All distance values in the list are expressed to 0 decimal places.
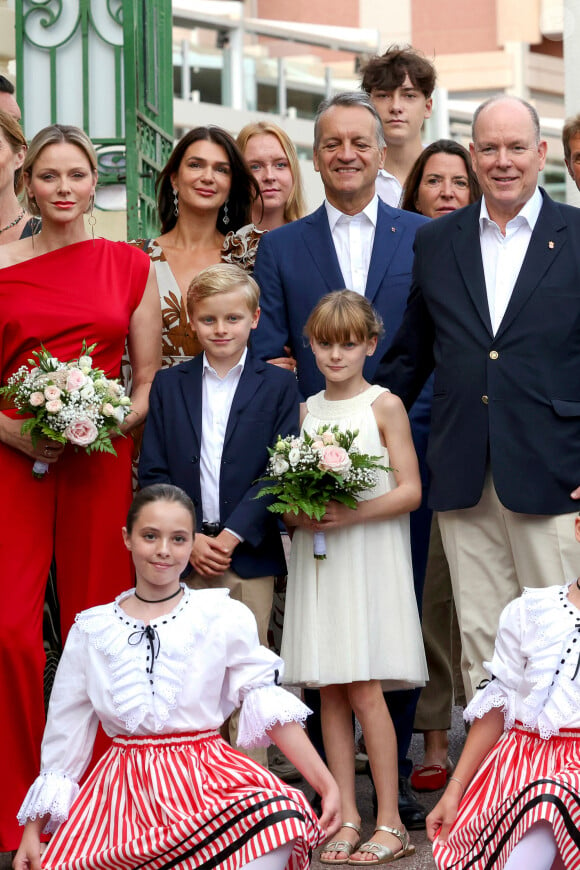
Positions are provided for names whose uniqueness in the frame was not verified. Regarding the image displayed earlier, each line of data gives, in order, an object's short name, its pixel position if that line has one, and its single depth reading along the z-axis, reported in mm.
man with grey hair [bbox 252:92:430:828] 12062
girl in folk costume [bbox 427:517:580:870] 8406
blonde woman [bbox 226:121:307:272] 14312
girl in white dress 10891
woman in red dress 10742
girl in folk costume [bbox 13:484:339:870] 8781
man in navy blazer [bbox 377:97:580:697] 10461
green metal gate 17172
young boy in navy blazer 11180
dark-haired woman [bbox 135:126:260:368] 12461
